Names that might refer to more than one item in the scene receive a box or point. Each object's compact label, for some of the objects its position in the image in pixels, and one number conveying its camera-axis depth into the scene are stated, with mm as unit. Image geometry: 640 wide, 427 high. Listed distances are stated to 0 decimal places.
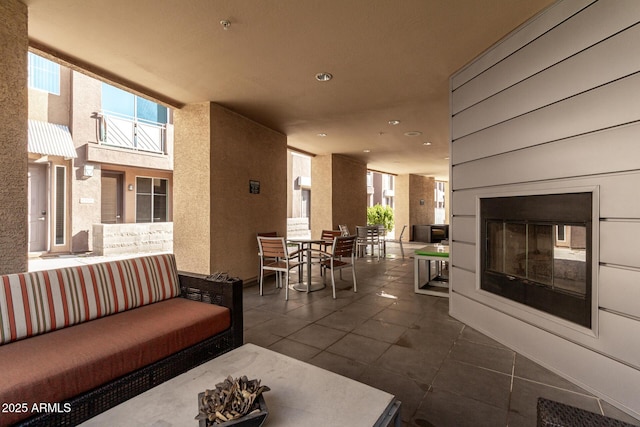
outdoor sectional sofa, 1383
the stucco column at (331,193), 7879
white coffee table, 1122
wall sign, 5055
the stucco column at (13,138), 2114
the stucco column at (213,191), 4262
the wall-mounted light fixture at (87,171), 7695
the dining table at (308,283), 4453
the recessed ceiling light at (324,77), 3397
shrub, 11430
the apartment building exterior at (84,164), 7207
